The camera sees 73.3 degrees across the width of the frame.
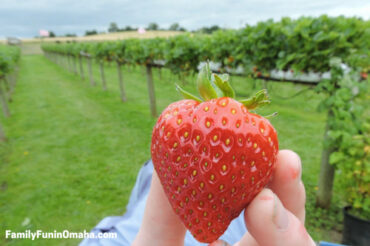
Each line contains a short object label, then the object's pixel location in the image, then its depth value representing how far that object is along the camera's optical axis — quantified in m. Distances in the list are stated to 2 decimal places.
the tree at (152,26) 43.33
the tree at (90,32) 73.06
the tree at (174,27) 46.72
